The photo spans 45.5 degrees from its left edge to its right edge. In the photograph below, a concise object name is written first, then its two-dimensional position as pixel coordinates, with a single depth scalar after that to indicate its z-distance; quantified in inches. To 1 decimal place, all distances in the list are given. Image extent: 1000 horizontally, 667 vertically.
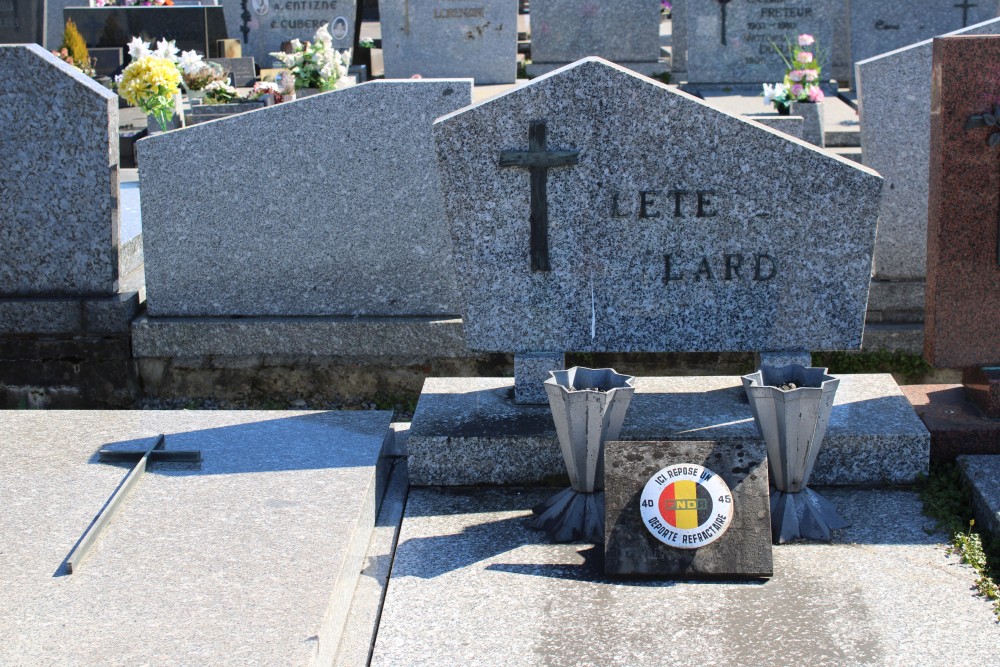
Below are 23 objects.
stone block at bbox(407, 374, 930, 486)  148.1
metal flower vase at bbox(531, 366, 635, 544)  131.7
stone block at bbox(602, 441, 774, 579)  125.0
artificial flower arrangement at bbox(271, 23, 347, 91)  369.1
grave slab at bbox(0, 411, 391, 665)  109.7
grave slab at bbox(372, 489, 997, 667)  112.4
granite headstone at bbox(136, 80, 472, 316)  205.6
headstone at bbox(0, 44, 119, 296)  202.1
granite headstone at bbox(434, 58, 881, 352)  147.4
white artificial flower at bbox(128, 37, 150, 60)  319.6
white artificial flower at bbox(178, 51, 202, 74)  363.6
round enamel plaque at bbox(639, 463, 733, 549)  125.1
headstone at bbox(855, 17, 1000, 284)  219.9
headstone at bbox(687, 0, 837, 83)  415.8
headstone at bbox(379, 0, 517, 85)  455.5
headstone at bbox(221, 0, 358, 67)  499.2
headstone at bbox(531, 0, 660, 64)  474.9
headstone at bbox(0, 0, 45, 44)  480.4
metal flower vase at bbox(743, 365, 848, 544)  131.4
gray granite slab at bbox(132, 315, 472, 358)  209.8
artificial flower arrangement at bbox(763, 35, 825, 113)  294.4
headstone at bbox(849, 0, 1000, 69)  428.8
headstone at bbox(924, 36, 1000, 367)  147.8
